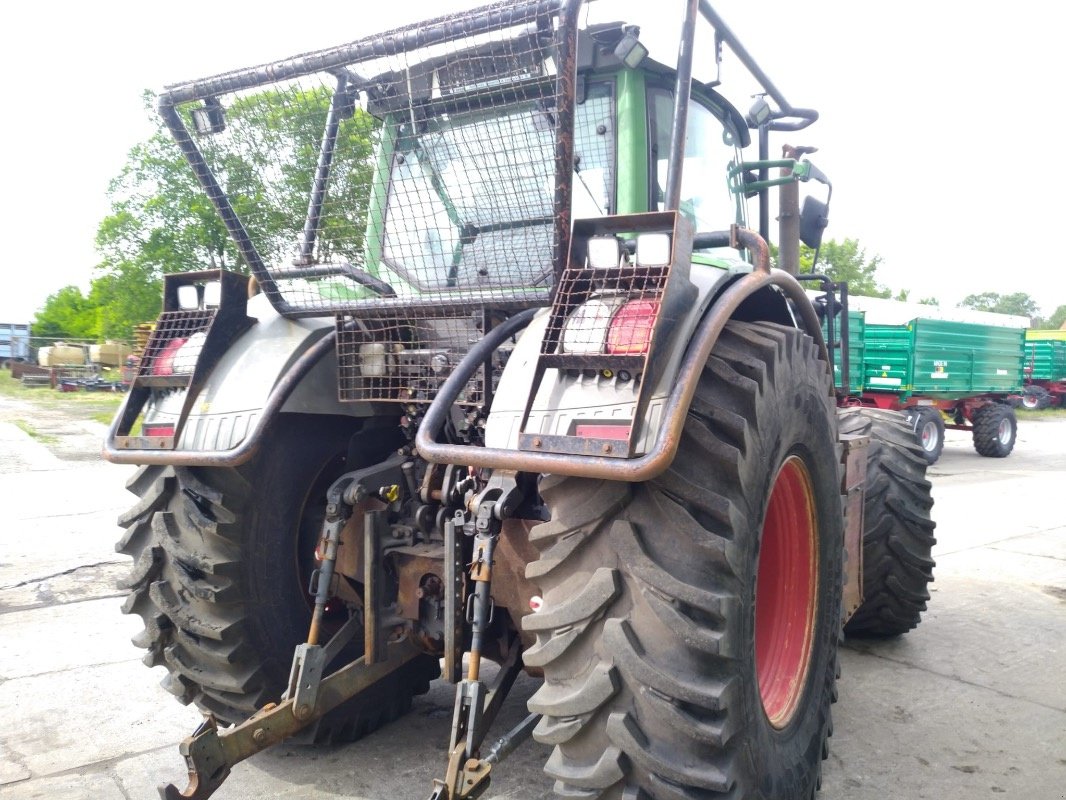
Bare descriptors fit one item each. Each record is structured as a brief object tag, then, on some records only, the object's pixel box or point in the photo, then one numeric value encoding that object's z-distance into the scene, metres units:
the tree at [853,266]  43.84
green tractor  2.18
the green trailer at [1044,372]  28.59
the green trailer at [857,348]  14.64
